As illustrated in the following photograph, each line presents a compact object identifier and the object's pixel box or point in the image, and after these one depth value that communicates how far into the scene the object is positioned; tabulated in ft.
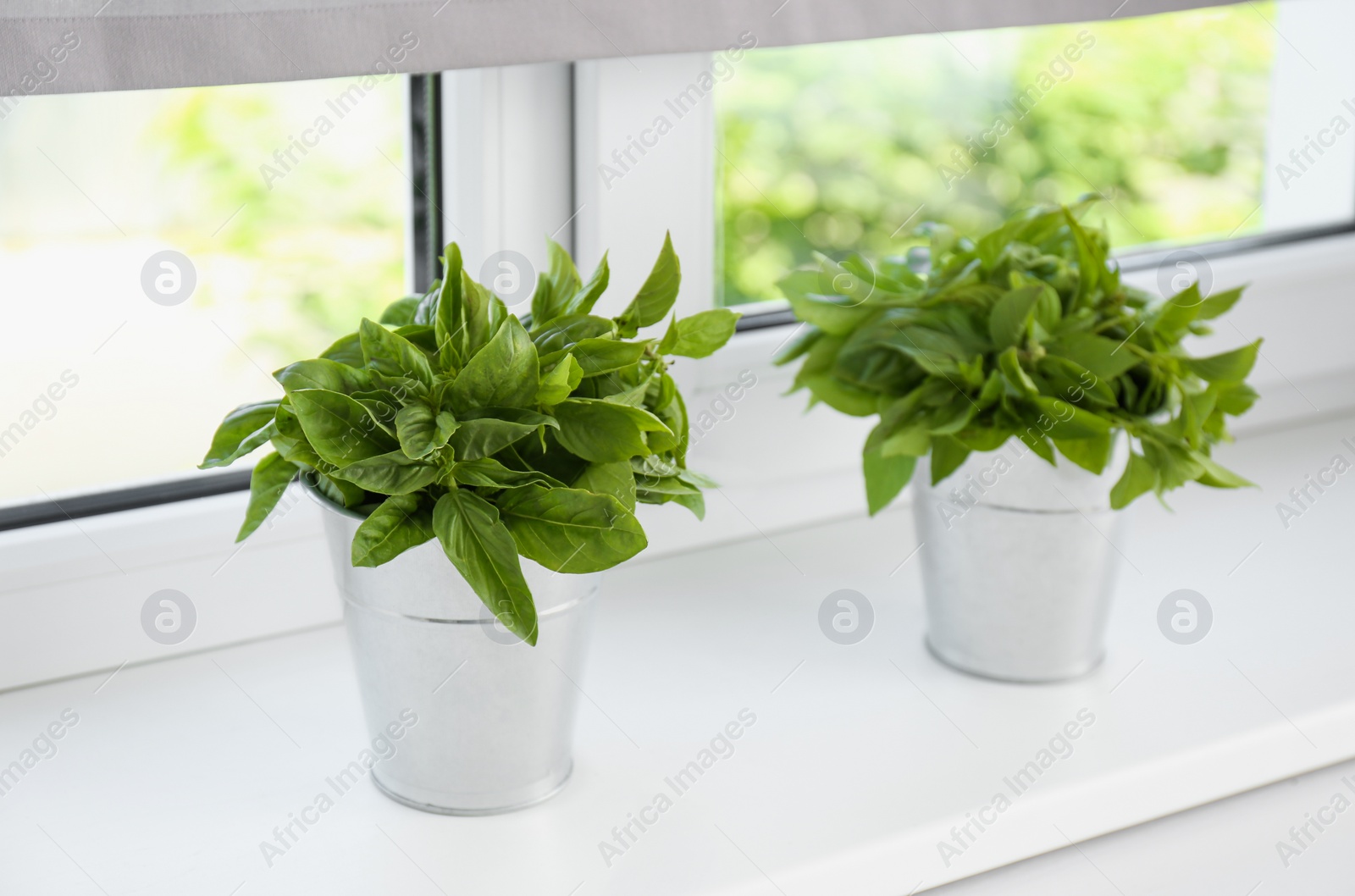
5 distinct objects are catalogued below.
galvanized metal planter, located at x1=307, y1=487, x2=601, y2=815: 4.48
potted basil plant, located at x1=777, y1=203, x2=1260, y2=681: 4.79
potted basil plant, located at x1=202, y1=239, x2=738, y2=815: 4.39
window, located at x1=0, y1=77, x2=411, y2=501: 5.03
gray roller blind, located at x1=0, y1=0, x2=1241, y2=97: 4.36
